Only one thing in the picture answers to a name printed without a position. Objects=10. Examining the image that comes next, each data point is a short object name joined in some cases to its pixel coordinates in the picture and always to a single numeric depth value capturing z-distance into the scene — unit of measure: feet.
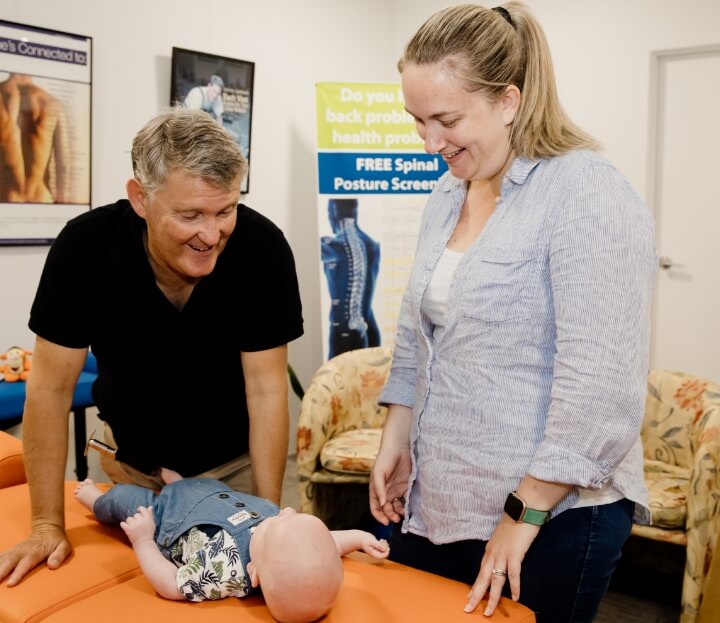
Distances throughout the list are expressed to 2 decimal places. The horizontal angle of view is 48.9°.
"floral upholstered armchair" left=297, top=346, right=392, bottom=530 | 10.83
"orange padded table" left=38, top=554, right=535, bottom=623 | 4.22
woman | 3.83
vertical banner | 14.69
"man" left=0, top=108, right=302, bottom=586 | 4.72
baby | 4.23
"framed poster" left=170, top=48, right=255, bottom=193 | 13.10
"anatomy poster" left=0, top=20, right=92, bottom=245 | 10.87
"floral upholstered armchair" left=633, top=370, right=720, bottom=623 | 8.75
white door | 14.66
